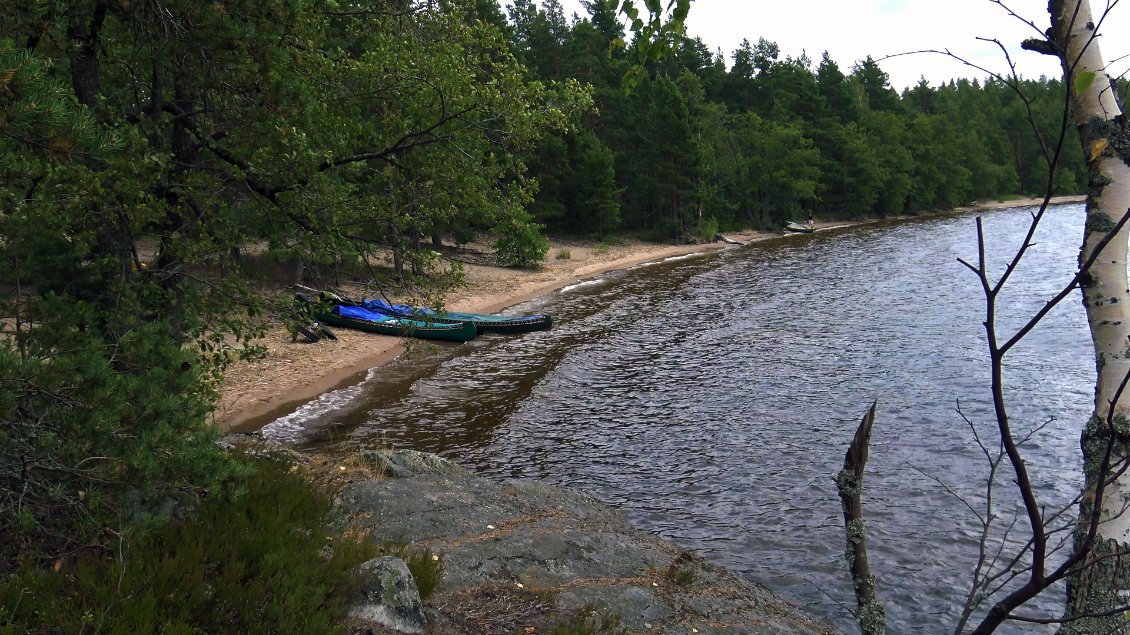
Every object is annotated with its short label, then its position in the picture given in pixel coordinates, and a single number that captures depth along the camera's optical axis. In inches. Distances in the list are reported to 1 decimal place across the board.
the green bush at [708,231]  2346.2
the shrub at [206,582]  157.4
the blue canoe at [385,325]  956.0
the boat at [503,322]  1008.6
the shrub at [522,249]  1579.7
